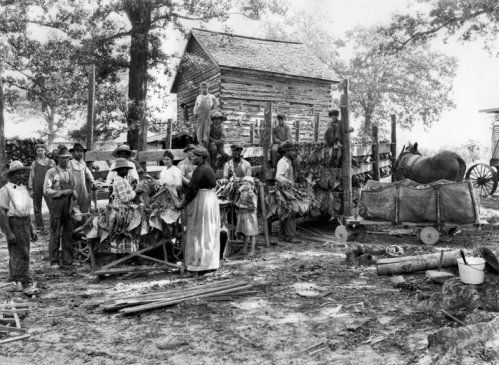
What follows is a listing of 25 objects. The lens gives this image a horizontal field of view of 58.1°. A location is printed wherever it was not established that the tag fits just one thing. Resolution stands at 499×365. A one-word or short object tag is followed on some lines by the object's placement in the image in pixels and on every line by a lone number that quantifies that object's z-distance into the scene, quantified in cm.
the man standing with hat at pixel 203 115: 1181
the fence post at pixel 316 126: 1730
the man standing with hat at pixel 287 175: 975
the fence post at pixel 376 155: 1322
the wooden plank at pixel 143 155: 1075
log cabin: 2144
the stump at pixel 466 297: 505
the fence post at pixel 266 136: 1079
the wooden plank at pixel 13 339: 466
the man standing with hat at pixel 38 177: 1066
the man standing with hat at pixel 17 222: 621
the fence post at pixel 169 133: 1455
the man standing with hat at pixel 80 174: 923
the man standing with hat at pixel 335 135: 1040
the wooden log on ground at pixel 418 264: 663
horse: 1169
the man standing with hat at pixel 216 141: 1159
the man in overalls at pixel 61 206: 776
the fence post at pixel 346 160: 1016
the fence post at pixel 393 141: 1498
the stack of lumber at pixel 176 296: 557
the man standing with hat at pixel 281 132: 1167
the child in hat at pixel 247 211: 870
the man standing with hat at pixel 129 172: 806
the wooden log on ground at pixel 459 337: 404
